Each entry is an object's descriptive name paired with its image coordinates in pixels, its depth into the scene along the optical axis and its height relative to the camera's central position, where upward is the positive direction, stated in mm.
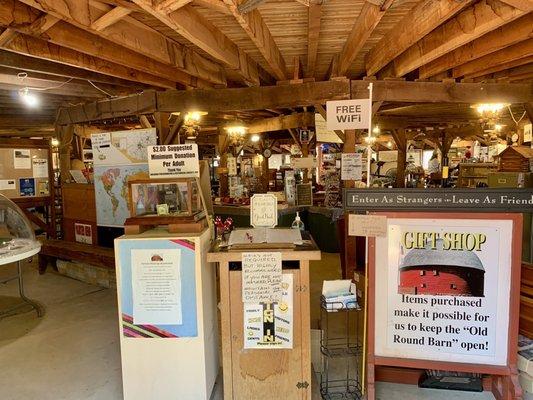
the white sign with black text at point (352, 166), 4941 +68
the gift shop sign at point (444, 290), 2373 -804
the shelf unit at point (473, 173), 7414 -94
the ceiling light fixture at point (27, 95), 4736 +1079
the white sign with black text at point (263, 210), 2691 -278
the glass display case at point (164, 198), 2633 -176
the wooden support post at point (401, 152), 9208 +464
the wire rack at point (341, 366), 2504 -1575
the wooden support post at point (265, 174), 10898 -62
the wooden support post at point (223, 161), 9602 +338
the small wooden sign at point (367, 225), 2430 -363
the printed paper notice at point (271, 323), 2338 -964
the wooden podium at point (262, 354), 2340 -1174
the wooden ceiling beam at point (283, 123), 7573 +1122
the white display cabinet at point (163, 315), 2336 -910
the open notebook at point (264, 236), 2414 -436
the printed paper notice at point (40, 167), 5762 +151
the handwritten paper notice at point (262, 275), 2283 -643
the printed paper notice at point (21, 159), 5496 +274
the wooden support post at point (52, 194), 5916 -295
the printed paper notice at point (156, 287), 2336 -719
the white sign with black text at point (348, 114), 2922 +460
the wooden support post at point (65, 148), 6387 +492
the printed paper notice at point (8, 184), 5344 -104
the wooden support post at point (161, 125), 5305 +714
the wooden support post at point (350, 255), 3252 -774
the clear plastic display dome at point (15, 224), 4105 -545
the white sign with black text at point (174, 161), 2758 +102
